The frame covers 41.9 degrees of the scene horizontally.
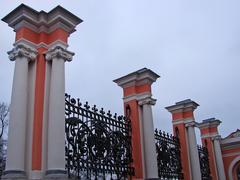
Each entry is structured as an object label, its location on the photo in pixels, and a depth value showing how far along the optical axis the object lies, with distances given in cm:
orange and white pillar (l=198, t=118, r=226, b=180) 1410
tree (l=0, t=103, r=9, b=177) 1627
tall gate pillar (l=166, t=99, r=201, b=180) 1135
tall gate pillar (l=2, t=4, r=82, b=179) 581
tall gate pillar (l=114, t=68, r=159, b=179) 874
